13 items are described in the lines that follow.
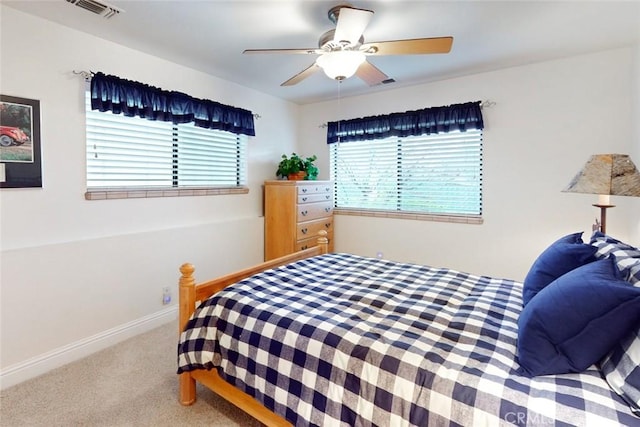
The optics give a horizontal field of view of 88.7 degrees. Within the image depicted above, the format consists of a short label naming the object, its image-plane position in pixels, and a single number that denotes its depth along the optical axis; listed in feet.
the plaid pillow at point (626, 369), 3.24
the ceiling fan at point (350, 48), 6.13
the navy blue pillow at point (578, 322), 3.55
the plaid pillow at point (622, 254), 4.19
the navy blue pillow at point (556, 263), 5.27
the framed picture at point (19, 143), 7.00
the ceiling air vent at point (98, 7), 6.76
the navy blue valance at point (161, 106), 8.40
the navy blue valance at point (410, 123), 11.20
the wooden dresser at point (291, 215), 12.53
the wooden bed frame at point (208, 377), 5.38
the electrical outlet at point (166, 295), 10.15
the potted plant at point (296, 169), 13.55
